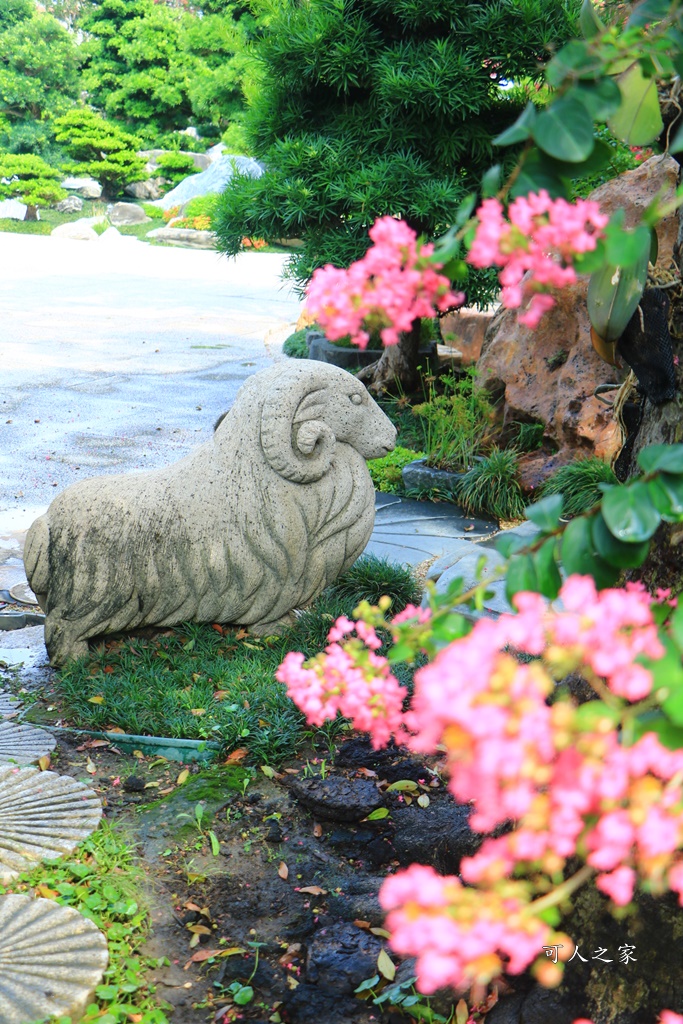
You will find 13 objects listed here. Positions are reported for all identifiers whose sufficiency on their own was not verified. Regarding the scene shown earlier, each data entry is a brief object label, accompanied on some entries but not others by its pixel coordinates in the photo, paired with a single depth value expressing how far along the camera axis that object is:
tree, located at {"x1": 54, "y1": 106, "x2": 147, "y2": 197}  27.11
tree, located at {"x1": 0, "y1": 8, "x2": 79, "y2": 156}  27.17
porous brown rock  6.08
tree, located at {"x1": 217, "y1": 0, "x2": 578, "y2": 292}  6.85
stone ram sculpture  4.00
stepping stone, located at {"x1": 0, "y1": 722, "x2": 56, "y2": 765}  3.46
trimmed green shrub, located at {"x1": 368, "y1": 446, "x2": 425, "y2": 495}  6.57
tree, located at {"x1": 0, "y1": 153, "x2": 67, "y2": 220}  25.50
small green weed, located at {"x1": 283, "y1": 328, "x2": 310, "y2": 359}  11.23
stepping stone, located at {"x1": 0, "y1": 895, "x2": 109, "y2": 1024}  2.35
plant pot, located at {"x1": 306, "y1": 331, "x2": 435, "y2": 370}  9.18
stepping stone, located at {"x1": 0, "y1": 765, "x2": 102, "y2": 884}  2.93
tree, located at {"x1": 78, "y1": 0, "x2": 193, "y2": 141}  27.55
